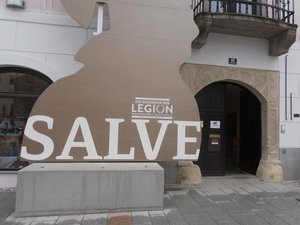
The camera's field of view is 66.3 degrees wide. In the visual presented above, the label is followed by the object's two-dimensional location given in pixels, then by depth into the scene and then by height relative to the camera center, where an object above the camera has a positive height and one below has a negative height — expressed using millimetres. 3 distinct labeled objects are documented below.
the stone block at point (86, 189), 3799 -1053
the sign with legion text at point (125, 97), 4339 +613
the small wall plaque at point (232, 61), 6260 +1931
